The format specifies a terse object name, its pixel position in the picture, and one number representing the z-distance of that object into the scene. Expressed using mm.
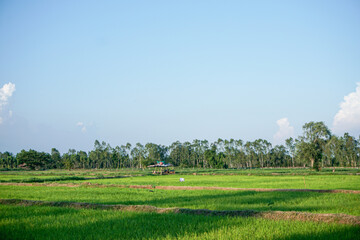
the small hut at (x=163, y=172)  57641
